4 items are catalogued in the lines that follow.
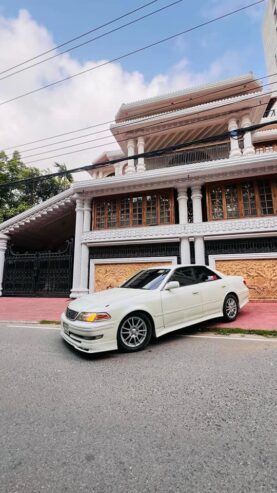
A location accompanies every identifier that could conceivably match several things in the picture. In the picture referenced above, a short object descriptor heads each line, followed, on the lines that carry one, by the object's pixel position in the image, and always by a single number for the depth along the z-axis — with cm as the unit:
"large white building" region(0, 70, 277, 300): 1066
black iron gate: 1334
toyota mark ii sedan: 426
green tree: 2208
